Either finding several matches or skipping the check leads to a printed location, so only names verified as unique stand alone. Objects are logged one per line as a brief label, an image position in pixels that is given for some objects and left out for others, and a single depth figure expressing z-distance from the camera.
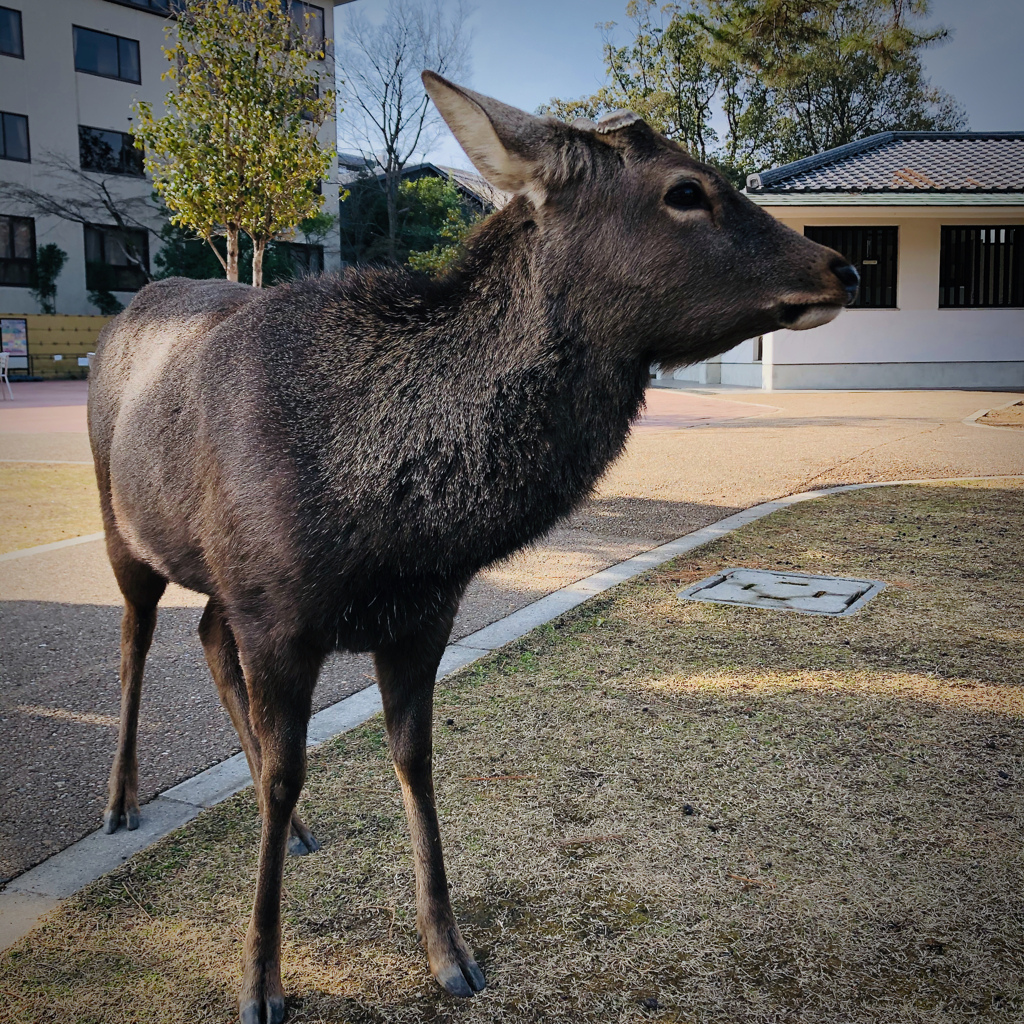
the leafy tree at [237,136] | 9.91
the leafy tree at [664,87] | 33.56
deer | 2.13
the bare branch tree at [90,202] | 29.78
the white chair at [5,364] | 20.47
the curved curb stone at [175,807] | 2.65
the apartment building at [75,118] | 29.36
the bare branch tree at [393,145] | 35.31
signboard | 27.25
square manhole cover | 5.38
